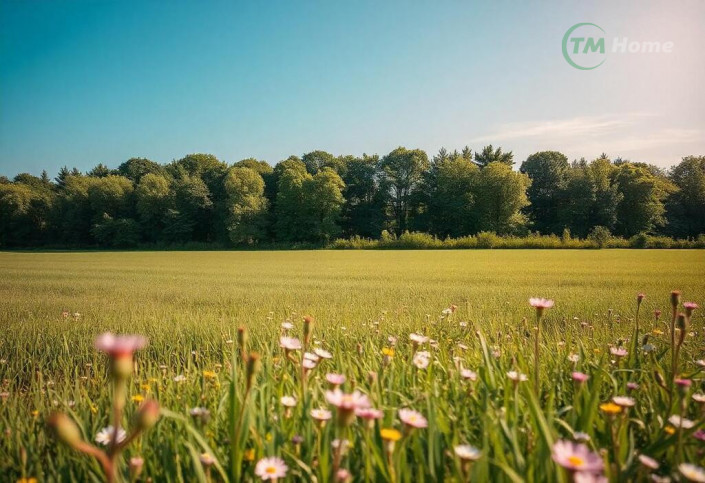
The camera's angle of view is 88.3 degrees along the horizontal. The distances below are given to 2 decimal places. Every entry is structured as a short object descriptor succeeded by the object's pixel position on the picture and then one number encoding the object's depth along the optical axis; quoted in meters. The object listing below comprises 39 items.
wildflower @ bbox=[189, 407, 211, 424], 1.38
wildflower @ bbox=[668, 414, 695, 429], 1.53
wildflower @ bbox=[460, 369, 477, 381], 1.88
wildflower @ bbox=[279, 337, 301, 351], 1.66
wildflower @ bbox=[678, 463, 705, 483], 0.95
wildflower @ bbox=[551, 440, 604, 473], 0.83
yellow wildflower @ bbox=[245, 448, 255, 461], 1.42
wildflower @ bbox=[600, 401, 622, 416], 1.35
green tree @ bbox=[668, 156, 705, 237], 60.69
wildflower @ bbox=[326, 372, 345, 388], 1.44
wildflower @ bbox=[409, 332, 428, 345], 2.12
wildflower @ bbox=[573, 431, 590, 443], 1.32
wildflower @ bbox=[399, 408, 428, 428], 1.16
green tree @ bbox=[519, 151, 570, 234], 67.89
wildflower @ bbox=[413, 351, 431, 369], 1.98
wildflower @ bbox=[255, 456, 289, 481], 1.14
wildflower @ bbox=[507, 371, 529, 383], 1.57
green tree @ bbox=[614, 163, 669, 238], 58.66
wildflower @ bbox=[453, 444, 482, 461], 1.07
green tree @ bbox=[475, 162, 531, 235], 61.91
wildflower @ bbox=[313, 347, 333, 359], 1.84
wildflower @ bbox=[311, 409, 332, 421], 1.32
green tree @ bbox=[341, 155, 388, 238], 70.56
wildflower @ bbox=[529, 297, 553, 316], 1.77
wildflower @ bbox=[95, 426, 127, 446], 1.51
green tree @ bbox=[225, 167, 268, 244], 63.50
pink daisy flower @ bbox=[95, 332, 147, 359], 0.63
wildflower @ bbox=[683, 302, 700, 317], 2.02
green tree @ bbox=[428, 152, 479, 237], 65.69
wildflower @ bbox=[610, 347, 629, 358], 2.21
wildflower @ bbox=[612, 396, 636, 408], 1.40
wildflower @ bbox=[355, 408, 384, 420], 1.07
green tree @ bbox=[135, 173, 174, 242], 68.88
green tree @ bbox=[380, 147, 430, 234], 71.38
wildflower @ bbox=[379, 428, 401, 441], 1.04
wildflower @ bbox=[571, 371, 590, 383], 1.48
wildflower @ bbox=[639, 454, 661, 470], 1.12
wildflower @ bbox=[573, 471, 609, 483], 0.84
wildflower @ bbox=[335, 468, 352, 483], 0.88
